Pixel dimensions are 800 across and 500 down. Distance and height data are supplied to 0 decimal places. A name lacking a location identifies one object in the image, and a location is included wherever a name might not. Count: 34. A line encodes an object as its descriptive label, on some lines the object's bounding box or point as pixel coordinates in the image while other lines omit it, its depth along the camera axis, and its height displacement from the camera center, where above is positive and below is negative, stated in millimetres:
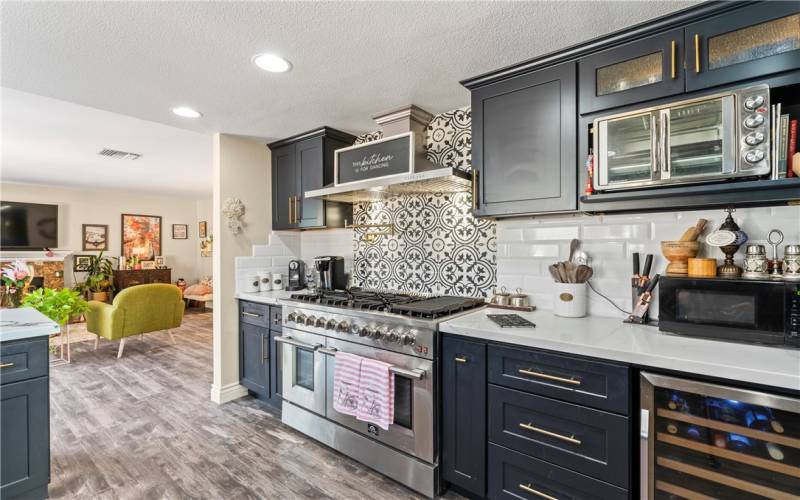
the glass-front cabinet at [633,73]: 1569 +801
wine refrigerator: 1159 -675
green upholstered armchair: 4434 -827
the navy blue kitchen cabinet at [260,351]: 2908 -867
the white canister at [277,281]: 3465 -322
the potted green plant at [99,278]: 6848 -578
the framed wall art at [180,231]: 8445 +383
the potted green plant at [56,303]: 3801 -597
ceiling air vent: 4400 +1163
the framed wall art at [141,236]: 7691 +255
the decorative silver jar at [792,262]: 1459 -64
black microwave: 1338 -251
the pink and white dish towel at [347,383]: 2161 -821
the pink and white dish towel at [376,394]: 2023 -834
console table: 7258 -605
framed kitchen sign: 2400 +614
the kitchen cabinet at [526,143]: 1847 +564
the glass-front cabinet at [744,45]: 1356 +796
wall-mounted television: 6305 +405
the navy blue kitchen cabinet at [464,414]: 1771 -842
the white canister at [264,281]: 3385 -313
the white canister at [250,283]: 3346 -329
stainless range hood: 2301 +557
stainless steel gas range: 1933 -725
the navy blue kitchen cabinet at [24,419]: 1757 -849
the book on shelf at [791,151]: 1383 +362
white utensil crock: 1984 -291
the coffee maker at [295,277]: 3479 -284
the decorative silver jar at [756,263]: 1528 -71
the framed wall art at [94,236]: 7180 +238
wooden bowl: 1687 -31
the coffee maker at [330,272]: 3121 -213
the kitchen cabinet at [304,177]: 3068 +622
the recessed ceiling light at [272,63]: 1937 +1010
